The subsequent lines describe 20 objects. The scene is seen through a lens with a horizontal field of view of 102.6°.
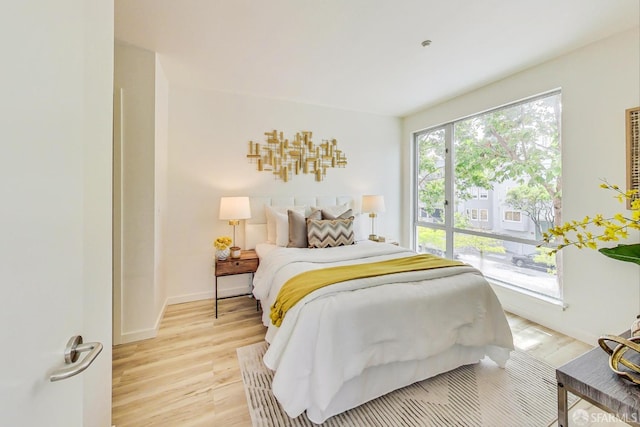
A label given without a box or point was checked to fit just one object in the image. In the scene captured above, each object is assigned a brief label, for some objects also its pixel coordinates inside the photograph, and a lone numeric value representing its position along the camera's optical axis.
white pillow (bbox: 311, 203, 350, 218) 3.33
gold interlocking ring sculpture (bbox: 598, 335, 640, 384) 0.87
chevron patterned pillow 2.92
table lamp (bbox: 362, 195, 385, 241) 3.83
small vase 2.89
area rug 1.52
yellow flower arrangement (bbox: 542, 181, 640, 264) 0.86
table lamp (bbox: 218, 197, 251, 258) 2.96
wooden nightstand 2.84
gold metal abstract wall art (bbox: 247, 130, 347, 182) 3.52
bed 1.44
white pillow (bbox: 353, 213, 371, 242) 3.41
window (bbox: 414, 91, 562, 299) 2.73
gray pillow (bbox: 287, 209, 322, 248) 2.98
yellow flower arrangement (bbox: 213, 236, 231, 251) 2.92
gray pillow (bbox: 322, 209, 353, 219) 3.22
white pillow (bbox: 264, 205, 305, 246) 3.21
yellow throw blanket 1.69
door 0.41
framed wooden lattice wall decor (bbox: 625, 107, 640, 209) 2.04
